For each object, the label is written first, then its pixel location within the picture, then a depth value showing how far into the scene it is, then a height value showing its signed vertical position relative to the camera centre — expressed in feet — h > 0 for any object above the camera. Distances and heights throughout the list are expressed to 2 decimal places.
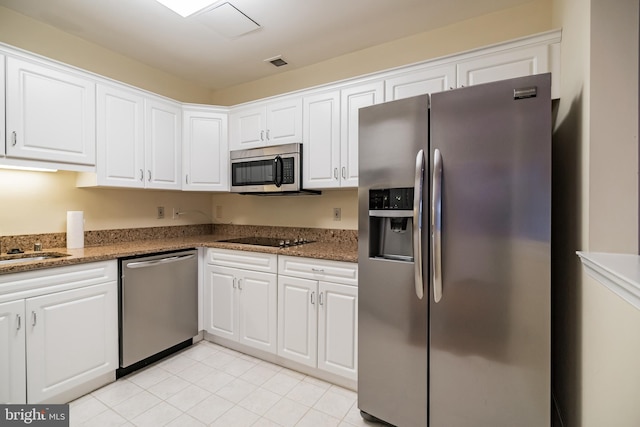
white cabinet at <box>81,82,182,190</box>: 7.77 +2.02
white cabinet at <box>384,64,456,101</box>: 6.54 +2.95
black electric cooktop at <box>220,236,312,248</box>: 8.56 -0.90
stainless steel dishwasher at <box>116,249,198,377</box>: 7.13 -2.41
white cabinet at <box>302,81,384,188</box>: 7.63 +2.08
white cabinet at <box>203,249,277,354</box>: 7.80 -2.33
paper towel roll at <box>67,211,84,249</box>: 7.86 -0.47
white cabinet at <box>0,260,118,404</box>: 5.47 -2.41
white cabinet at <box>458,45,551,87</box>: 5.72 +2.94
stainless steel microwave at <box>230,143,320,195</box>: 8.47 +1.25
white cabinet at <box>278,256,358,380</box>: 6.64 -2.35
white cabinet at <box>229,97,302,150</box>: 8.59 +2.66
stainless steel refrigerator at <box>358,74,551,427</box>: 4.36 -0.75
